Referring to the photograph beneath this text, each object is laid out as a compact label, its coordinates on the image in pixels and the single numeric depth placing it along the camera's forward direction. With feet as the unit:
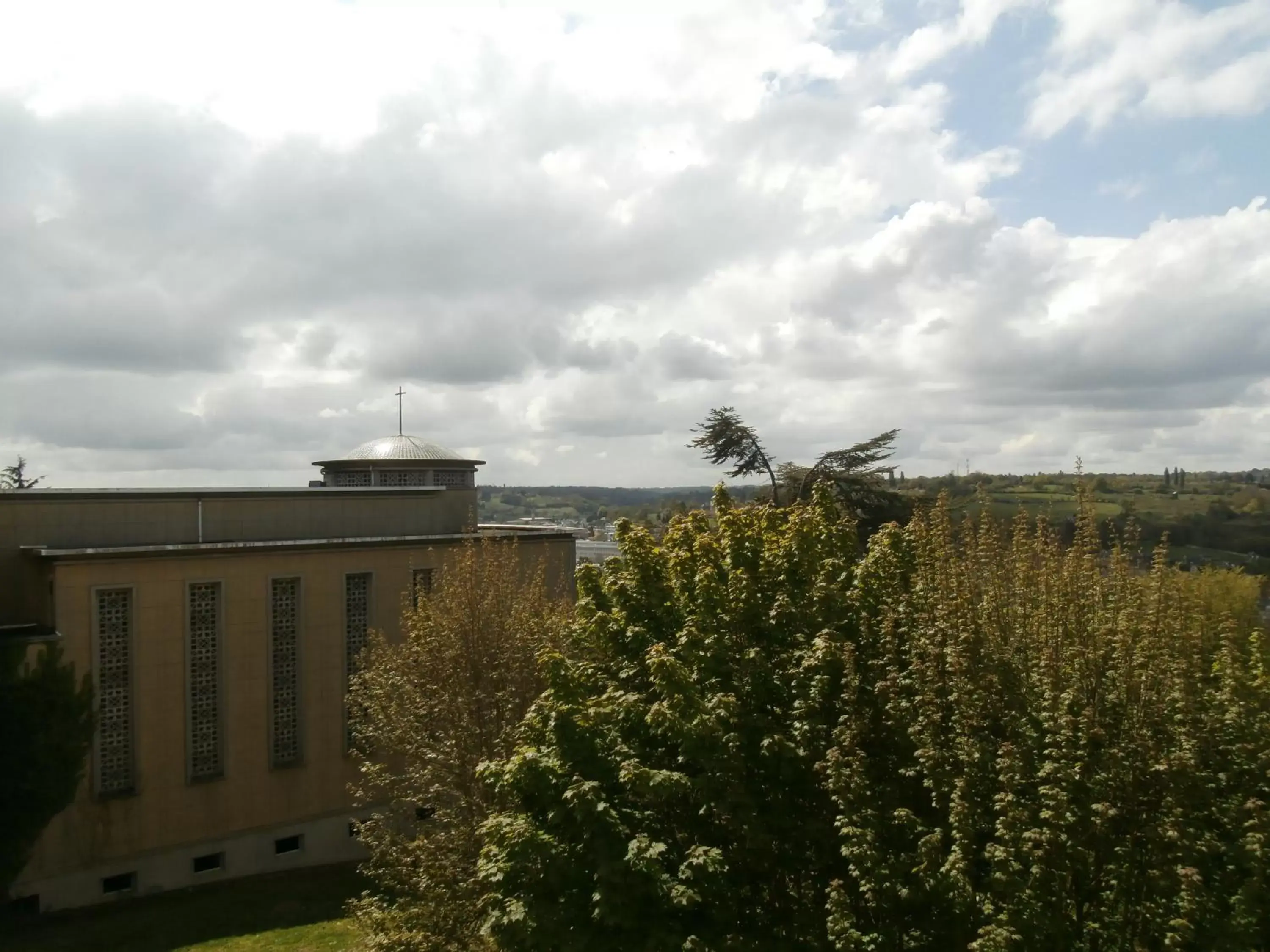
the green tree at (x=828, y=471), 98.78
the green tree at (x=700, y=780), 36.17
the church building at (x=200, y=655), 78.18
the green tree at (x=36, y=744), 71.77
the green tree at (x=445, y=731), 55.11
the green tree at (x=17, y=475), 211.82
